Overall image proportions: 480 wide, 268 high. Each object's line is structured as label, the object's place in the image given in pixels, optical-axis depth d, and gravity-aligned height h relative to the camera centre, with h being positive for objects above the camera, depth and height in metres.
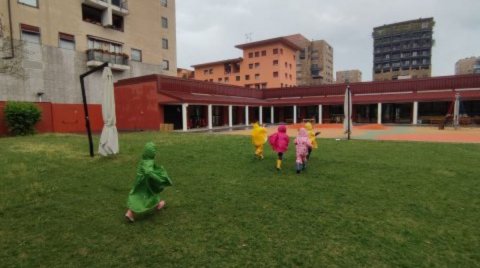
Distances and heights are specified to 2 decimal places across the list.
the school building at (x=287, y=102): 23.11 +1.22
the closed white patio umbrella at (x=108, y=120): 7.79 -0.06
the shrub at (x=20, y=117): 16.84 +0.13
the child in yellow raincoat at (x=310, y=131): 8.14 -0.45
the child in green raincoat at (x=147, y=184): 4.33 -1.00
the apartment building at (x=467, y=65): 94.62 +16.25
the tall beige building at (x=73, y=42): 21.88 +6.74
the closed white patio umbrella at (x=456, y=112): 21.01 +0.03
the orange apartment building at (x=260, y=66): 58.22 +10.12
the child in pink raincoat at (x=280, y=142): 7.40 -0.67
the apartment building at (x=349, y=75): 110.25 +14.65
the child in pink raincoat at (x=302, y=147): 7.05 -0.76
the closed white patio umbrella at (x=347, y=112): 13.15 +0.07
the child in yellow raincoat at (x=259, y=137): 8.48 -0.62
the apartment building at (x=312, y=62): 98.62 +18.08
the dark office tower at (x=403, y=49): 92.12 +21.07
